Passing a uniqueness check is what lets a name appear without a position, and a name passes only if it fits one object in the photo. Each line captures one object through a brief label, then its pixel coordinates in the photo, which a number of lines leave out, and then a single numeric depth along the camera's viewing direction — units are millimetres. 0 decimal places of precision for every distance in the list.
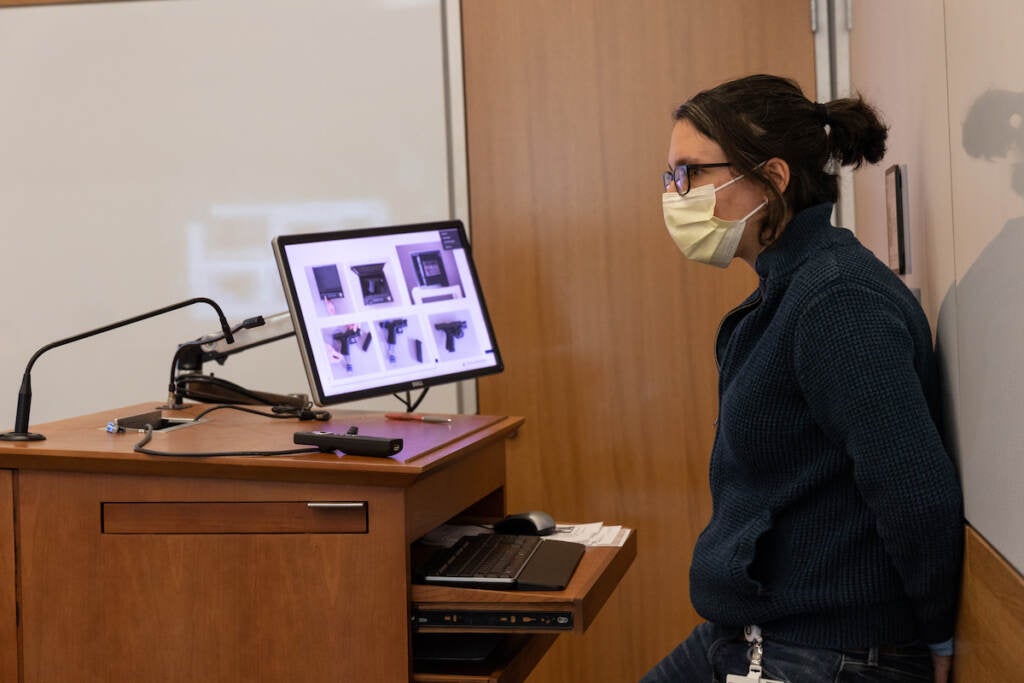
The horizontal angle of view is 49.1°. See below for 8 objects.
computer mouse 2016
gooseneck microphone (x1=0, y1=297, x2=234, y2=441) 1841
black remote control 1680
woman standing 1317
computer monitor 2051
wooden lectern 1661
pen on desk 2141
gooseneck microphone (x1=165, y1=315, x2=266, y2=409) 2256
